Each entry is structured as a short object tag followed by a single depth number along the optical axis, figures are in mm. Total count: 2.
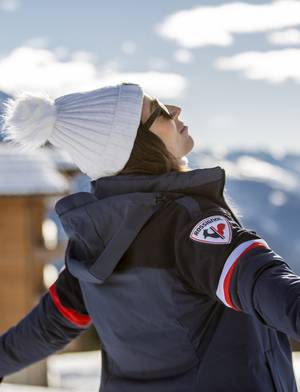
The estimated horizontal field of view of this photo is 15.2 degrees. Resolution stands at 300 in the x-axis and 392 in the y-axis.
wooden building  21875
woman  2164
